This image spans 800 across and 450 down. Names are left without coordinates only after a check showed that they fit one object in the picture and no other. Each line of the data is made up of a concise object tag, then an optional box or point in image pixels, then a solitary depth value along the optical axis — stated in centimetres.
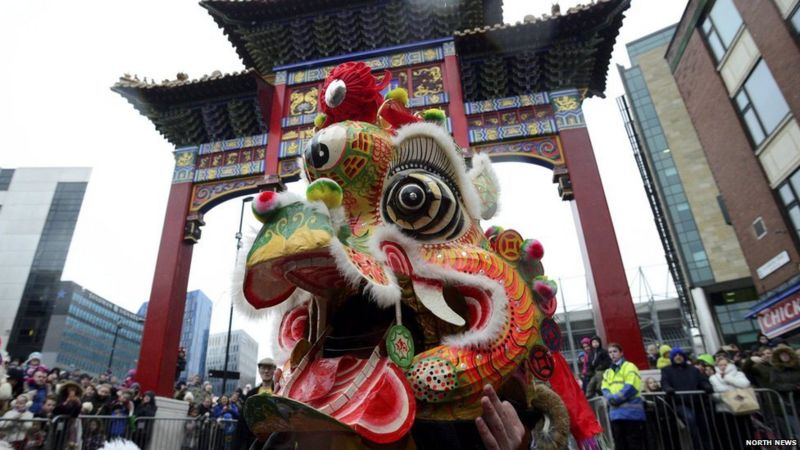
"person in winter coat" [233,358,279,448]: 259
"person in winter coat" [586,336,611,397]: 457
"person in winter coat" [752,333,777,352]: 509
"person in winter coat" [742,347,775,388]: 433
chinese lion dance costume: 109
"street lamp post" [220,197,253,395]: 876
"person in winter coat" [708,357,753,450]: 390
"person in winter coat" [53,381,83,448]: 398
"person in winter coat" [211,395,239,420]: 617
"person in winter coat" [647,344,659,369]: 700
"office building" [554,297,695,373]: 2395
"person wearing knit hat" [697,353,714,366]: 551
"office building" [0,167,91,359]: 3044
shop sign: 923
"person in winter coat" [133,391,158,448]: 535
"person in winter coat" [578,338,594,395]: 485
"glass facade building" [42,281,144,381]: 3538
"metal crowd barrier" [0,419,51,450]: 334
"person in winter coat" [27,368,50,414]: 482
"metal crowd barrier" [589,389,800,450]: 387
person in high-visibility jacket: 380
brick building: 956
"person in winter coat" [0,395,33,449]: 331
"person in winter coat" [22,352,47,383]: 529
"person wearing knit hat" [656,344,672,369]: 536
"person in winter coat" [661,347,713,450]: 396
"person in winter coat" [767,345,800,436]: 406
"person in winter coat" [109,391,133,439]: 495
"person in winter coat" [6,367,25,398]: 471
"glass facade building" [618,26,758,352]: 1727
